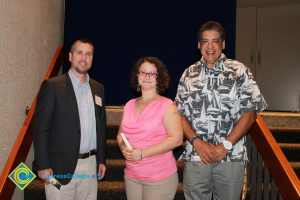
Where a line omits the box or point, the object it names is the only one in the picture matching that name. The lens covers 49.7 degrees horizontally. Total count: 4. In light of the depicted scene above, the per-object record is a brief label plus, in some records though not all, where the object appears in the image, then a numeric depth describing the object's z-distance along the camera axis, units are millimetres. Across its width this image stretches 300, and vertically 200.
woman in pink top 1893
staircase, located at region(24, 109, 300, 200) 2957
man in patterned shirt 2047
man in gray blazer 2002
